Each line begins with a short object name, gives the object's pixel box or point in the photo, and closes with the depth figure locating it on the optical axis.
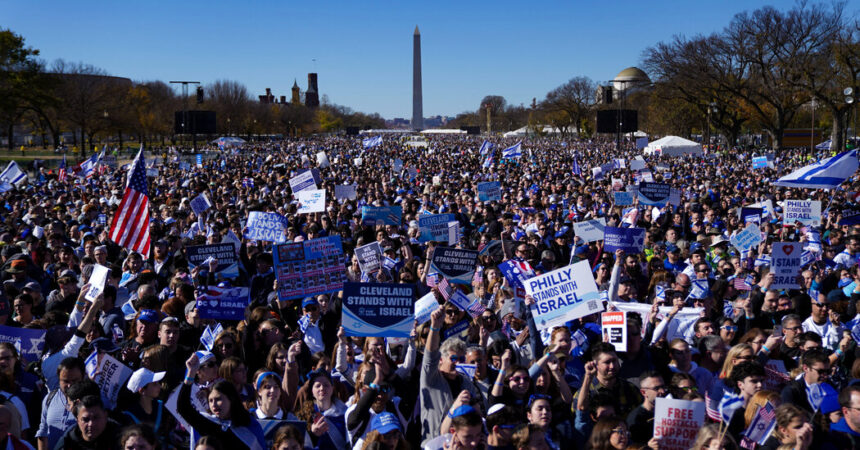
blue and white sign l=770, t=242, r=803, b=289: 9.00
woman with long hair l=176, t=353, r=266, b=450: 4.60
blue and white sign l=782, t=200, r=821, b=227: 13.51
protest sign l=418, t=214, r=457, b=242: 12.19
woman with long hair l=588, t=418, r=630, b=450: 4.37
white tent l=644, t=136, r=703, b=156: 46.34
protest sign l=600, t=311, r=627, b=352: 5.78
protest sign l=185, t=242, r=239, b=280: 9.60
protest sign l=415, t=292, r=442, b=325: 6.53
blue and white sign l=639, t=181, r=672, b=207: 15.80
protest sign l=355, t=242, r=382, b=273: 9.72
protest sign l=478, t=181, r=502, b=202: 17.84
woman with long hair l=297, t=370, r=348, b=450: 4.96
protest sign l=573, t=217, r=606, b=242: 11.58
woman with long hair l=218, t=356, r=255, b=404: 5.44
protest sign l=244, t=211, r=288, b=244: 12.13
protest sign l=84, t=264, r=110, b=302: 7.00
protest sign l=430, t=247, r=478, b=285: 8.80
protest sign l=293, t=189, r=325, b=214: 14.35
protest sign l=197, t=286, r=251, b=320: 7.19
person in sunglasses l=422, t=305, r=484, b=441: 5.06
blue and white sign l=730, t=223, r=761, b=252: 11.12
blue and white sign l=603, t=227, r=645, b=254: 10.69
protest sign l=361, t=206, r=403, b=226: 14.24
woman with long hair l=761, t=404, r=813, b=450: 4.16
